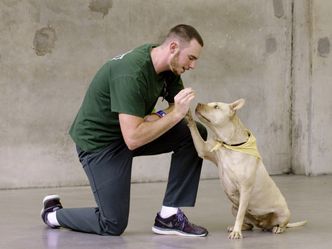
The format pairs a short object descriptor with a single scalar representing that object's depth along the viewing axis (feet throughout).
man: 13.01
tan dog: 13.64
